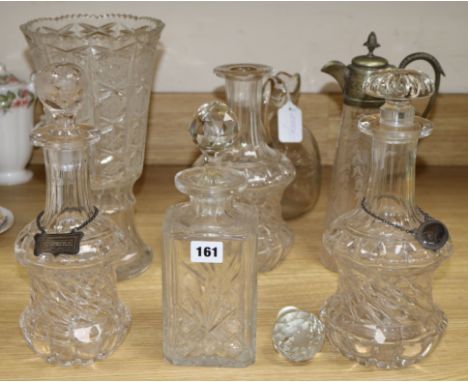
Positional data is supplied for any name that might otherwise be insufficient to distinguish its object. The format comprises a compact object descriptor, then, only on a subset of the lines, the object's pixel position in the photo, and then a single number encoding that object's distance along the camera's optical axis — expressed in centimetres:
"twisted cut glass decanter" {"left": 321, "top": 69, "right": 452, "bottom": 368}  85
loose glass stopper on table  88
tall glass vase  98
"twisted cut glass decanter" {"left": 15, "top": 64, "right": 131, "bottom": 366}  85
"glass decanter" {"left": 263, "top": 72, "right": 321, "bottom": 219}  120
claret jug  106
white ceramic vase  133
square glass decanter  84
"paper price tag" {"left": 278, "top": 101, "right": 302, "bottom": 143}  120
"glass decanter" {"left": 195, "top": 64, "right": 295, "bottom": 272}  108
